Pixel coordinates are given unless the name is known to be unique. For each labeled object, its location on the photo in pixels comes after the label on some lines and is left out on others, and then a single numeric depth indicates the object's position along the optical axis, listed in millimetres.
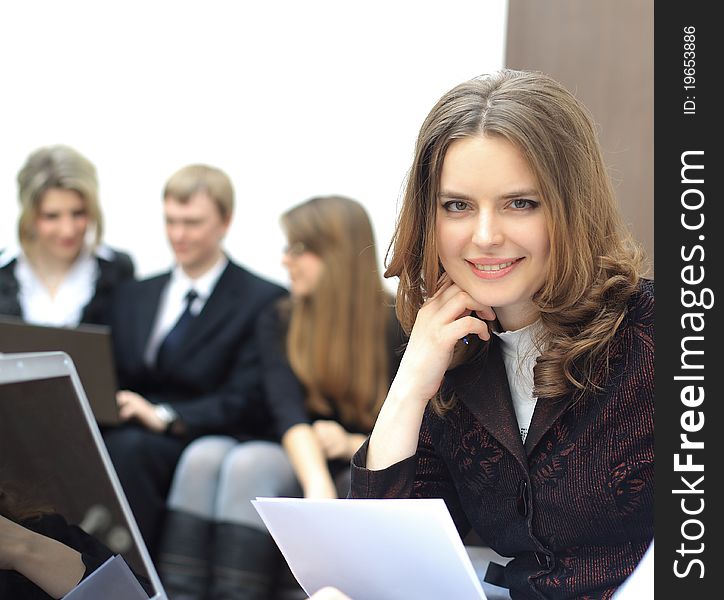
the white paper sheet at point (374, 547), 1231
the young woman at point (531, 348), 1382
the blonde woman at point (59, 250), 2816
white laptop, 1213
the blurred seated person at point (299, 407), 2325
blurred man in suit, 2499
